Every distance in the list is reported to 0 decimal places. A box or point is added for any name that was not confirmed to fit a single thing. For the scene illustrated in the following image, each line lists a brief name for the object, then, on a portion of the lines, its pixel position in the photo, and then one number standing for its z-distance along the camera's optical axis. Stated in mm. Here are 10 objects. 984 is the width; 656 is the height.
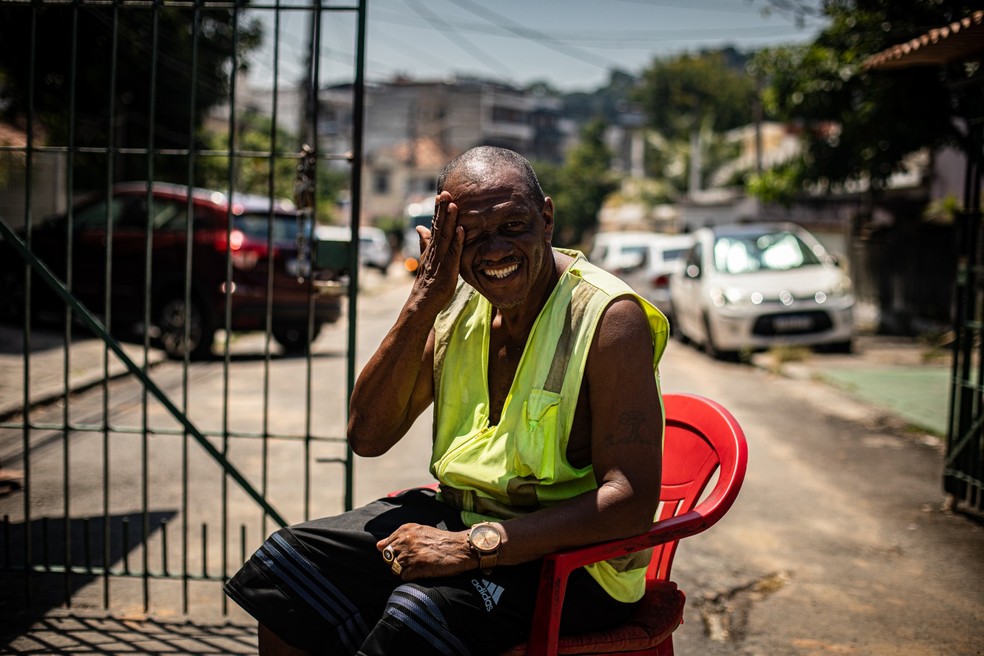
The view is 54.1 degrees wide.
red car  10125
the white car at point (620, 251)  18719
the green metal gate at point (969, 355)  5121
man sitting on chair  2133
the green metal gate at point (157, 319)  3652
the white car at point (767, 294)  12234
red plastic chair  2129
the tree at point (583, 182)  44406
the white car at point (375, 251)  34250
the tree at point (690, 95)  50500
